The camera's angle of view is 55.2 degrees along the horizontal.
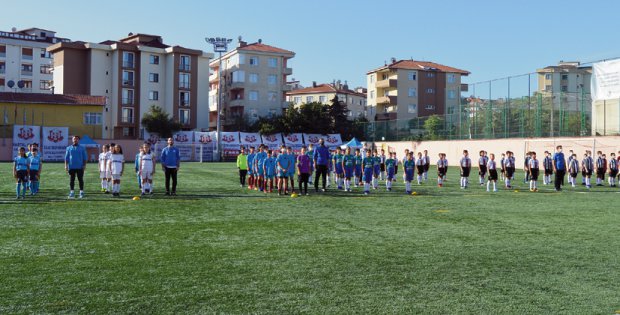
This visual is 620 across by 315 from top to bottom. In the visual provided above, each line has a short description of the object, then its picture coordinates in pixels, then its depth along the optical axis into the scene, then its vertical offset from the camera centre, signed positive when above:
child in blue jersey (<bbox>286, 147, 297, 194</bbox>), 19.70 -0.18
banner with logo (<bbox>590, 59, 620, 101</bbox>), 38.66 +5.28
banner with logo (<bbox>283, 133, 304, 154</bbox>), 68.69 +2.10
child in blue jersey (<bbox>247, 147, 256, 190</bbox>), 22.66 -0.45
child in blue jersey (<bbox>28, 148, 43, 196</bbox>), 18.39 -0.41
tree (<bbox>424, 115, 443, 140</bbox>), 55.19 +3.03
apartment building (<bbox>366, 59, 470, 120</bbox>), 84.81 +10.18
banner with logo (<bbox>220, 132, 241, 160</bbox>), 65.19 +1.36
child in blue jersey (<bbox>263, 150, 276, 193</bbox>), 20.28 -0.30
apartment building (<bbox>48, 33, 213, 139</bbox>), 70.38 +9.57
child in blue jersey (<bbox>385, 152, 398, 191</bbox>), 23.23 -0.51
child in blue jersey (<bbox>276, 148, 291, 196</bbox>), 19.59 -0.34
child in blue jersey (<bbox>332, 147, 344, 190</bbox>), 23.17 -0.37
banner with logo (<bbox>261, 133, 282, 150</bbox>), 67.94 +2.12
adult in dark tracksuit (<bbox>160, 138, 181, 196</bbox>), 19.40 -0.17
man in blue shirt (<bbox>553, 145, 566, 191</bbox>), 24.12 -0.37
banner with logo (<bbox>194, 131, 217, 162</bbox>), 64.31 +1.43
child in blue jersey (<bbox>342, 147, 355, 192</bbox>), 22.19 -0.38
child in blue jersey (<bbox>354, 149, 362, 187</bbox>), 22.83 -0.28
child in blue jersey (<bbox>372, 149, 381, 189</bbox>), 22.24 -0.43
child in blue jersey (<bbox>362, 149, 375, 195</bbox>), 21.17 -0.47
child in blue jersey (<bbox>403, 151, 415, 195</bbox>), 21.82 -0.48
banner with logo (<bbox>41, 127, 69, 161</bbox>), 54.25 +1.24
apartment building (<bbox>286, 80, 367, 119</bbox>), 98.88 +10.70
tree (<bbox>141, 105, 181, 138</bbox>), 66.00 +3.66
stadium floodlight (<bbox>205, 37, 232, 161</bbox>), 68.61 +13.32
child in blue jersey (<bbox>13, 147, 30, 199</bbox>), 17.23 -0.41
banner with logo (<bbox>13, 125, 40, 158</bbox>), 54.50 +1.94
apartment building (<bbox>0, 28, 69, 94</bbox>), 92.12 +15.05
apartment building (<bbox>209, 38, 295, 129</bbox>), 80.88 +10.50
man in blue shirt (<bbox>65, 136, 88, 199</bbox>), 17.71 -0.20
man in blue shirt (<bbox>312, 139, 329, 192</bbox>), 20.86 -0.05
